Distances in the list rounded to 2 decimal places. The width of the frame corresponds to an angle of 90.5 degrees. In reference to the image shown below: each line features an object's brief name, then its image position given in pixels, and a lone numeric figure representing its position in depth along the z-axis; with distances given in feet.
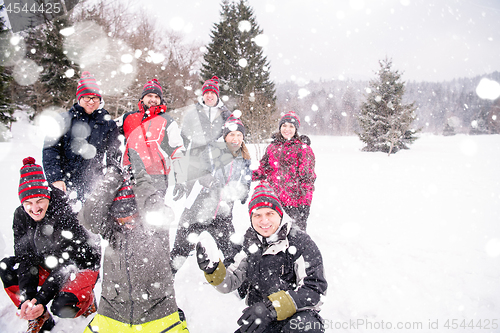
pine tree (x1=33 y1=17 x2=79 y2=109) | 45.85
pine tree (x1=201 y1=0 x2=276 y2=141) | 73.10
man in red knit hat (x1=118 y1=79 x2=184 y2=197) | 9.62
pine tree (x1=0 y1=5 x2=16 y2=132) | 34.06
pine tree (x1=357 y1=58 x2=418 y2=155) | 55.31
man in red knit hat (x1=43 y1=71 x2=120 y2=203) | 8.89
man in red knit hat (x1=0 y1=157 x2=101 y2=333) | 6.96
